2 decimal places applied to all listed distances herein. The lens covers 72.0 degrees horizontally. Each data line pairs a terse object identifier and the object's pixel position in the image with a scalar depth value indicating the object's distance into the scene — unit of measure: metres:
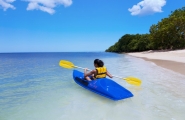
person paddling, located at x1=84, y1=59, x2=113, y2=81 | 4.09
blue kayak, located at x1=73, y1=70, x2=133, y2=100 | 3.54
